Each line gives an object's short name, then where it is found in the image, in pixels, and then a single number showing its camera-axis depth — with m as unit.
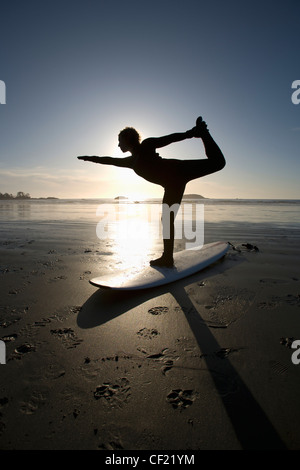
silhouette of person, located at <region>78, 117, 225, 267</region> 3.84
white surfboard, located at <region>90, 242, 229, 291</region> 3.13
